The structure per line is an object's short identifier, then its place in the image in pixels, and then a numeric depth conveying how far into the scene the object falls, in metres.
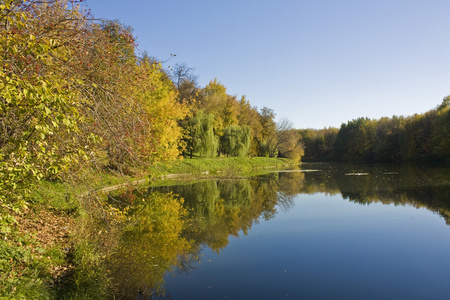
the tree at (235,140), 44.03
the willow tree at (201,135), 36.16
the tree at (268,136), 57.97
